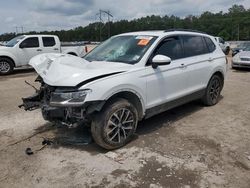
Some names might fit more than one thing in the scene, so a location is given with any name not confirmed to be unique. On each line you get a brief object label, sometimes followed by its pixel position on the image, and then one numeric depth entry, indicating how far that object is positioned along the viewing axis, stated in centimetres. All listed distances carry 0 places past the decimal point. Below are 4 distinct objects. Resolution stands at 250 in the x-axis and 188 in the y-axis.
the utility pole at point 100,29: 4785
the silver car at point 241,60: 903
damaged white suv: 285
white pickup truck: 903
